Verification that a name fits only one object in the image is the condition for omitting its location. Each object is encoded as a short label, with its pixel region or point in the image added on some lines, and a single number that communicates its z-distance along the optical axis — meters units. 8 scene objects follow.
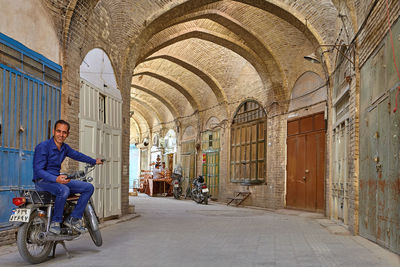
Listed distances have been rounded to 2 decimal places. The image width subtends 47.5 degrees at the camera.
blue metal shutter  6.42
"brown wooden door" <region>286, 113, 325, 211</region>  13.56
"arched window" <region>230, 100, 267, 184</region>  17.42
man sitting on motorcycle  5.27
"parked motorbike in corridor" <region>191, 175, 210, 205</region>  19.30
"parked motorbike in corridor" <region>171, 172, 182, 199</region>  23.66
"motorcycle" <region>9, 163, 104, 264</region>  4.89
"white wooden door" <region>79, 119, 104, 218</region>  9.10
